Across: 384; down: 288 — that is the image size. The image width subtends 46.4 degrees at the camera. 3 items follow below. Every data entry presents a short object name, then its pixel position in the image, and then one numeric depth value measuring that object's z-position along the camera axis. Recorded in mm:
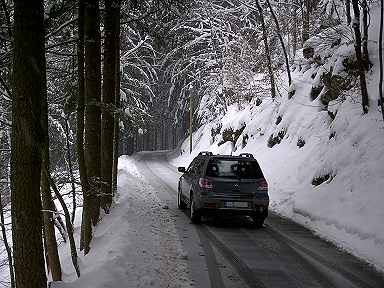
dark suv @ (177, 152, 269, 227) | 11258
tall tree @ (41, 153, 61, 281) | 8141
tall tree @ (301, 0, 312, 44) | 24875
